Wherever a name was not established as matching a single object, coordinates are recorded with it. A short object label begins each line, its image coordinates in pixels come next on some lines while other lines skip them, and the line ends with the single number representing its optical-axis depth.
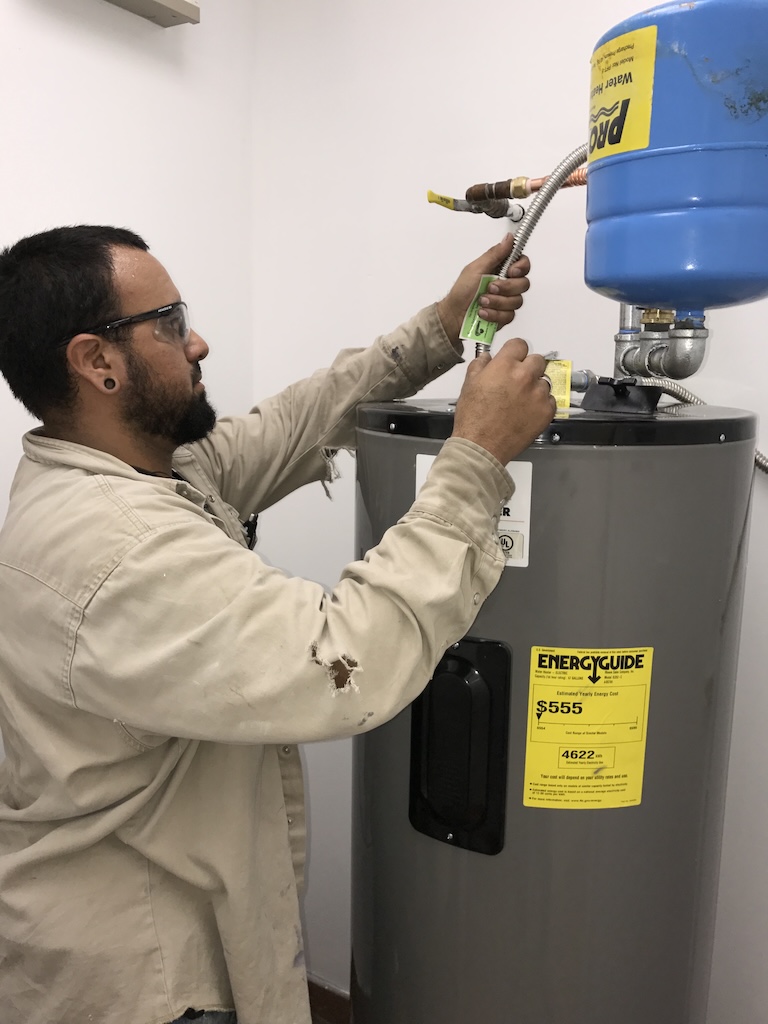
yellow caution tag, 0.86
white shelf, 1.25
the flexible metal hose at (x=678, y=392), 1.04
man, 0.72
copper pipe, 0.98
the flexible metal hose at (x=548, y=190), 0.86
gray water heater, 0.75
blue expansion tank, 0.65
